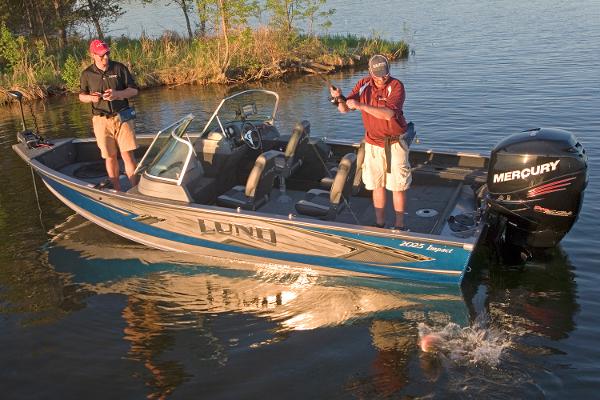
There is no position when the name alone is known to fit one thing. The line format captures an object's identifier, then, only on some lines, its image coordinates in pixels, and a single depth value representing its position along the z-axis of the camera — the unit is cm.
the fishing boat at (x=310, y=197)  562
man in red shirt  568
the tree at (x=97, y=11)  2328
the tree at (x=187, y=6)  2352
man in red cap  691
